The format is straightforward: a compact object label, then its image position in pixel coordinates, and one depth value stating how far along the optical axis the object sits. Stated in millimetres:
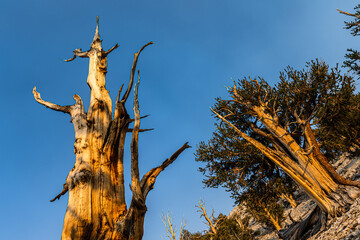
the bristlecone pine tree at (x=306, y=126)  8070
